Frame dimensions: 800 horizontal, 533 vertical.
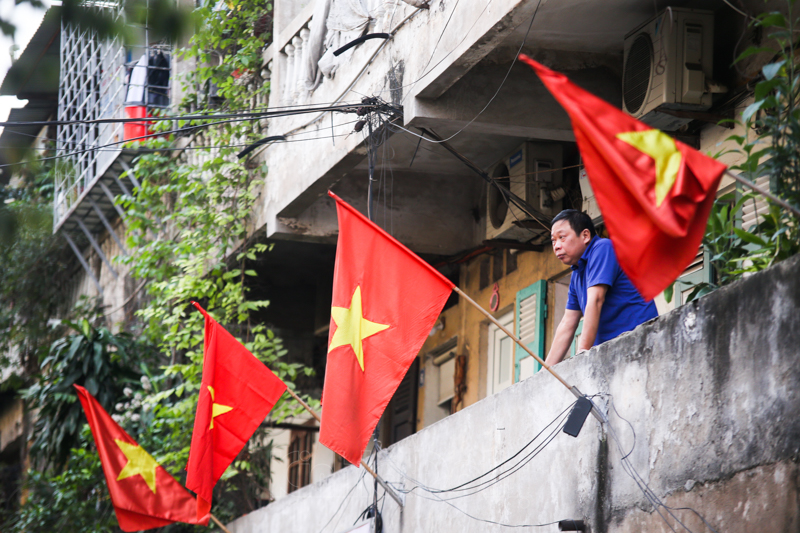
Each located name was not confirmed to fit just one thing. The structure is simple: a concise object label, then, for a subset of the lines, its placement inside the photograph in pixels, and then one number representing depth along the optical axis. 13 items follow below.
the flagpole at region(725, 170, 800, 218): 7.67
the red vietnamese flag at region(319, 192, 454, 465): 11.67
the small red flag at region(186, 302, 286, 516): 15.70
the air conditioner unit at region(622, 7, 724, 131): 14.01
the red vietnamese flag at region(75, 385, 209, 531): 19.19
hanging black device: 10.62
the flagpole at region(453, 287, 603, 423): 10.63
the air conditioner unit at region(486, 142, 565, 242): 18.45
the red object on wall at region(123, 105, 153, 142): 29.89
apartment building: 14.45
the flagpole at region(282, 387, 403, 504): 15.47
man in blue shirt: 11.27
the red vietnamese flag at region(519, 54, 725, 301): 7.93
